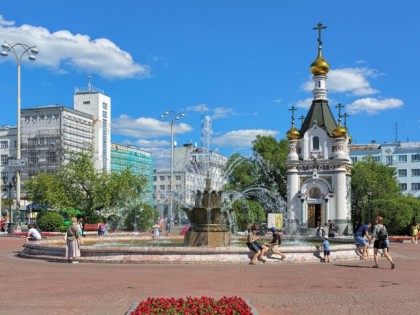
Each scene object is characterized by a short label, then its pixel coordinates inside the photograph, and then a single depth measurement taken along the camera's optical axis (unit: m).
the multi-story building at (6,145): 98.36
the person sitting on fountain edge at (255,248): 17.94
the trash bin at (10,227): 42.33
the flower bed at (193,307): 8.18
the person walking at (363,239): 20.55
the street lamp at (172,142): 50.86
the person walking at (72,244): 18.30
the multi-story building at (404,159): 100.00
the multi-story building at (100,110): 114.73
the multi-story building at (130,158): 123.50
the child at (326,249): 18.78
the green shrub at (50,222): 41.09
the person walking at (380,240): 17.72
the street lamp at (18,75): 37.31
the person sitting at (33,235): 24.69
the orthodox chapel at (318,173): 51.66
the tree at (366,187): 60.84
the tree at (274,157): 63.12
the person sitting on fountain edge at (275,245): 18.23
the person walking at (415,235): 38.81
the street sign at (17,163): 34.12
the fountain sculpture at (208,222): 21.47
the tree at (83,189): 44.56
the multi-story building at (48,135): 93.75
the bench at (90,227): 42.31
